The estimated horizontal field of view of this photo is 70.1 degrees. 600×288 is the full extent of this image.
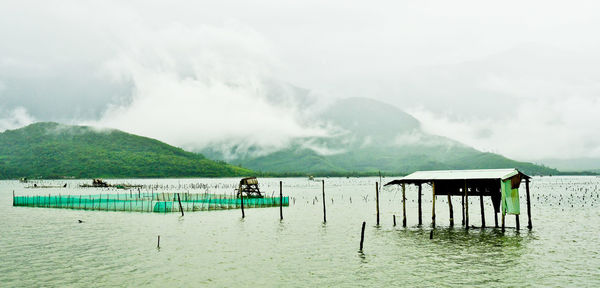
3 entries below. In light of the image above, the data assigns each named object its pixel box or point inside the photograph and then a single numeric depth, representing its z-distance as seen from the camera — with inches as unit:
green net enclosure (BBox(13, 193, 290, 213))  2470.5
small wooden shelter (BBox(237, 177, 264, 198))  3218.5
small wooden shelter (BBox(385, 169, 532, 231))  1544.0
